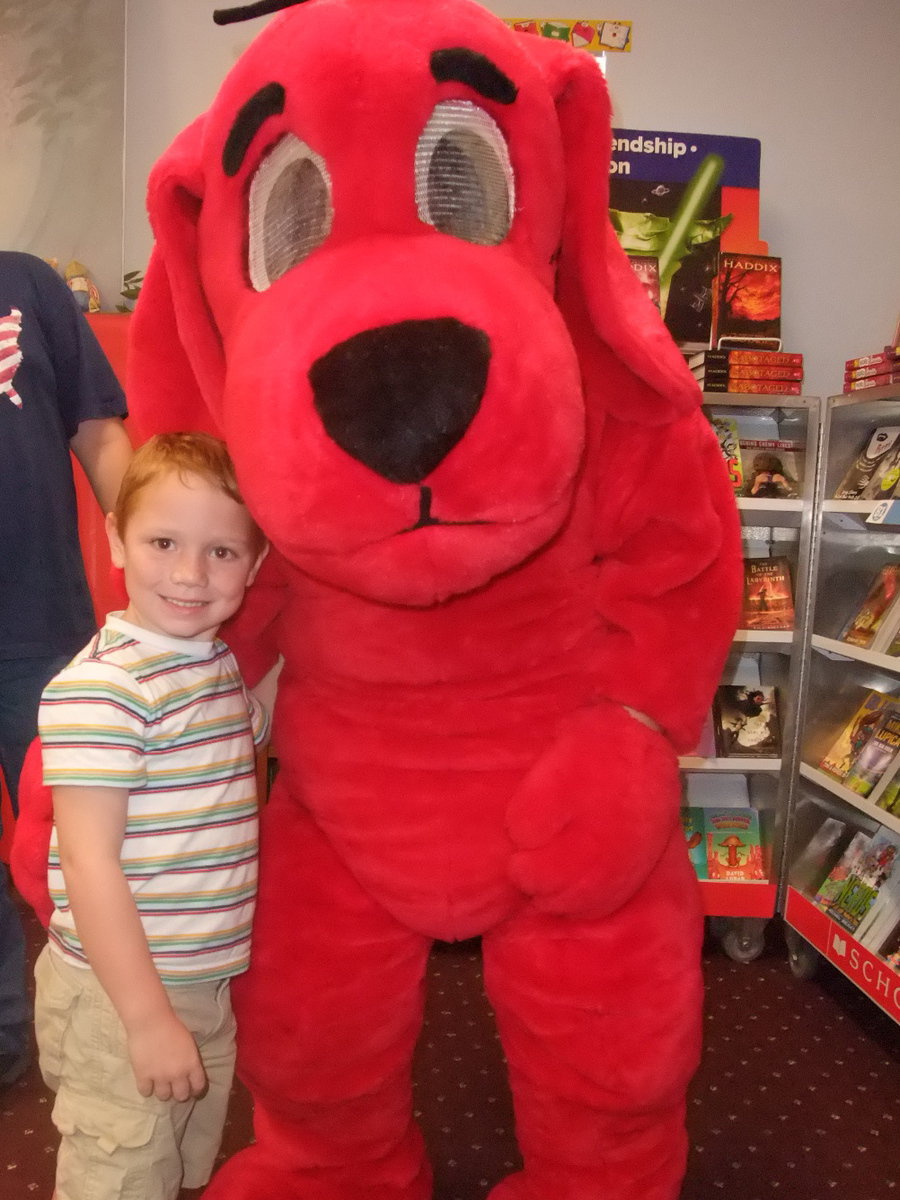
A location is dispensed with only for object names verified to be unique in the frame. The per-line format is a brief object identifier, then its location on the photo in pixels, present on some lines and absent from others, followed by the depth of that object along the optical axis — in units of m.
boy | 0.83
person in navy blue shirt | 1.31
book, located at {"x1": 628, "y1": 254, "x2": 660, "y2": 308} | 2.10
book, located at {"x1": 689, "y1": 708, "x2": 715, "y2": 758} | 2.08
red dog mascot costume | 0.69
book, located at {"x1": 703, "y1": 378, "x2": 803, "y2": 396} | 2.01
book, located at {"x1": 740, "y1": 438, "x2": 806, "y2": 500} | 2.10
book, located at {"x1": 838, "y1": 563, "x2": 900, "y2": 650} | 1.96
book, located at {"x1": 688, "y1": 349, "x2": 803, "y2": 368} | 2.01
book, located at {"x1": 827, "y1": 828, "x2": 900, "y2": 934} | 1.89
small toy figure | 2.32
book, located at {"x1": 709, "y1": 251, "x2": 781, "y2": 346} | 2.15
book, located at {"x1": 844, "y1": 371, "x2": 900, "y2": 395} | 1.88
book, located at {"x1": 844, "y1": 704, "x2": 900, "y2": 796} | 1.89
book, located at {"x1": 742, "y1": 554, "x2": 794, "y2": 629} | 2.09
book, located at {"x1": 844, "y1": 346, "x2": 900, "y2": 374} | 1.89
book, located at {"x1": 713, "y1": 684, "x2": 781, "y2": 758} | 2.11
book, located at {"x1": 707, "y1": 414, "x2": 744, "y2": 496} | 2.10
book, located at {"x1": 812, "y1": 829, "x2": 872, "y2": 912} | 1.98
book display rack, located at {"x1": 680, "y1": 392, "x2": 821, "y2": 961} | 2.04
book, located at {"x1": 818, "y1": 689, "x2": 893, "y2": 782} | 1.99
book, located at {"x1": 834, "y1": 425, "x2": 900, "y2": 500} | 1.95
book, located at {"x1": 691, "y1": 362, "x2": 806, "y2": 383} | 2.01
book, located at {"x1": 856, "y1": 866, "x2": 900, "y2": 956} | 1.81
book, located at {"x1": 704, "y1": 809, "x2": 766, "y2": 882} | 2.15
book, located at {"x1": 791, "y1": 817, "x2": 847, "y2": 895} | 2.09
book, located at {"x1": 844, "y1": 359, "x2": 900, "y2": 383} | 1.90
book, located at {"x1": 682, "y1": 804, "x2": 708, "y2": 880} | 2.19
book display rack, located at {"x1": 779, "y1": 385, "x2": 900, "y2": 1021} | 1.86
